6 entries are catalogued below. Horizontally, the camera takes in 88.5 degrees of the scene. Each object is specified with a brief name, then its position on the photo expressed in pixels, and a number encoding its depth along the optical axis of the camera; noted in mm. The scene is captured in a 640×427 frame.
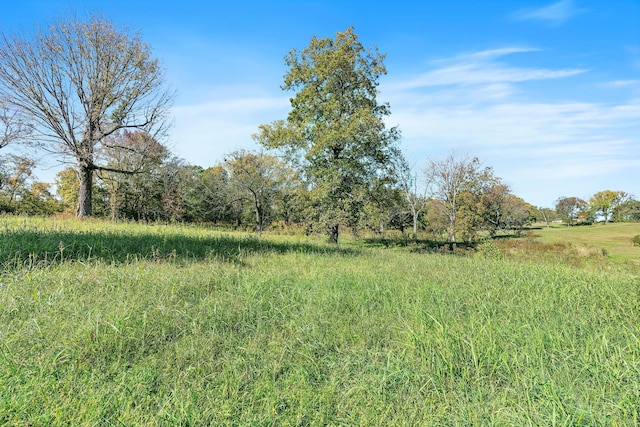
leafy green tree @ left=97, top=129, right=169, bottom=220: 18688
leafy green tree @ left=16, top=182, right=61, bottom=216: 32838
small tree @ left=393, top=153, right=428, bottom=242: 28341
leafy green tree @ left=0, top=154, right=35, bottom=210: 29064
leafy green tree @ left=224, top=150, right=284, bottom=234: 30578
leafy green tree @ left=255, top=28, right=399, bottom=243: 16109
